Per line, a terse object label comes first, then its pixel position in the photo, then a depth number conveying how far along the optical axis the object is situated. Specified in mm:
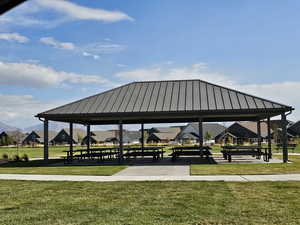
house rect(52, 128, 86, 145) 82438
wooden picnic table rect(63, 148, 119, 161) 18600
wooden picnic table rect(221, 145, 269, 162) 16895
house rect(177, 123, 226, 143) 74938
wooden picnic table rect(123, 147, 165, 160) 18453
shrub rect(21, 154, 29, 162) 20847
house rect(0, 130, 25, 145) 65306
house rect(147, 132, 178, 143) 80375
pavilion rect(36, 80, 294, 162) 16438
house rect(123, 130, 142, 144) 97888
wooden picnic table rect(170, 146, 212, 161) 17953
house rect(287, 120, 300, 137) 65250
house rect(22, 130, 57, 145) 86375
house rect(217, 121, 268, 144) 61750
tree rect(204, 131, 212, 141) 66869
